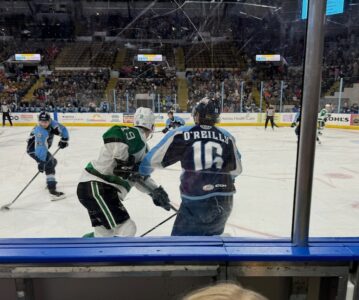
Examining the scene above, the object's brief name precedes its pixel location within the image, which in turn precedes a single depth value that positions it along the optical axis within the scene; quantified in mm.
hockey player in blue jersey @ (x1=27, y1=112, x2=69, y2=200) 3106
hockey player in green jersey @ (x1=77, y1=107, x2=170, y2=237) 1693
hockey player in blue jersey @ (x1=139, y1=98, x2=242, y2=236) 1459
